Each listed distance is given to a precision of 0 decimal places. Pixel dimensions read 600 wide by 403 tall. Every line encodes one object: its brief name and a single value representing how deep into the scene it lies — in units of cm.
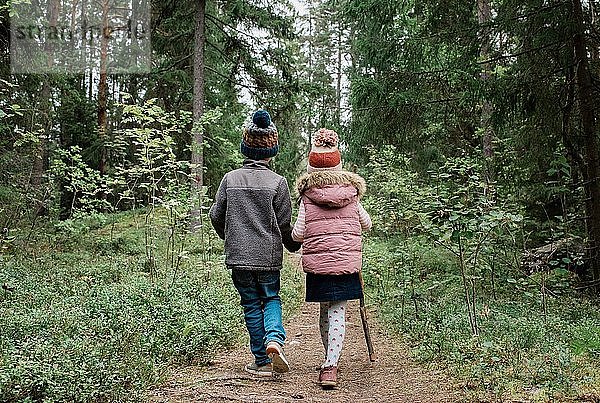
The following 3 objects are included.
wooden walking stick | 586
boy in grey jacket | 535
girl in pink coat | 531
